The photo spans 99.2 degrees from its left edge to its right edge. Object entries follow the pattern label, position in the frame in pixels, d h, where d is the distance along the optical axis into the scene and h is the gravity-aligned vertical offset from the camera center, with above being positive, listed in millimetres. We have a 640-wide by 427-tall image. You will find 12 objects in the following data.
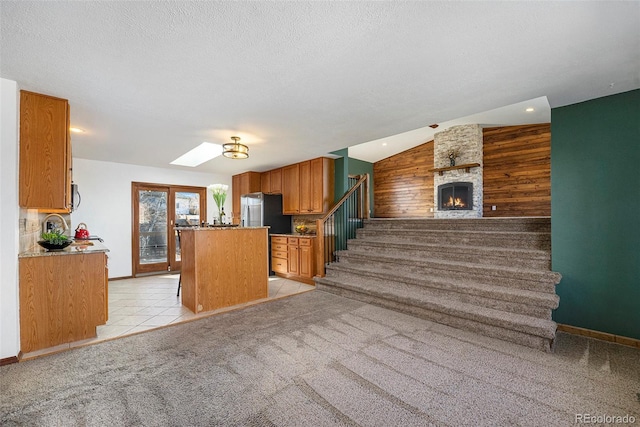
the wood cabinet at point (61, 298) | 2455 -778
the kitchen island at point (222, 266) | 3553 -707
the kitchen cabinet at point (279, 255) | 5691 -854
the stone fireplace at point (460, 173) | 7629 +1211
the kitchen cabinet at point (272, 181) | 6441 +836
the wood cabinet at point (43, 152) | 2475 +609
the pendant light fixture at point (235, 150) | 3863 +955
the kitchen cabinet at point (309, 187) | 5531 +603
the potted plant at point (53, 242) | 2689 -248
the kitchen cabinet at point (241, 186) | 6830 +757
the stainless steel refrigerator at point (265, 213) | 6020 +59
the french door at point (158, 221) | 5910 -116
